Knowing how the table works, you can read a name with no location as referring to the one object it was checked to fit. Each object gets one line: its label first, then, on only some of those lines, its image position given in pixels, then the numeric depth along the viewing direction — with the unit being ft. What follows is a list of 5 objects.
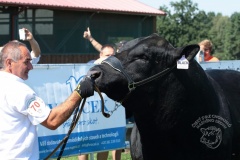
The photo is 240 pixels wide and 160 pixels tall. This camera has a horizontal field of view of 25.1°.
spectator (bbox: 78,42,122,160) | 28.94
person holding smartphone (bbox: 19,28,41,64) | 27.50
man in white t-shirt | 14.10
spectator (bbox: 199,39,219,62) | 38.70
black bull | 15.62
